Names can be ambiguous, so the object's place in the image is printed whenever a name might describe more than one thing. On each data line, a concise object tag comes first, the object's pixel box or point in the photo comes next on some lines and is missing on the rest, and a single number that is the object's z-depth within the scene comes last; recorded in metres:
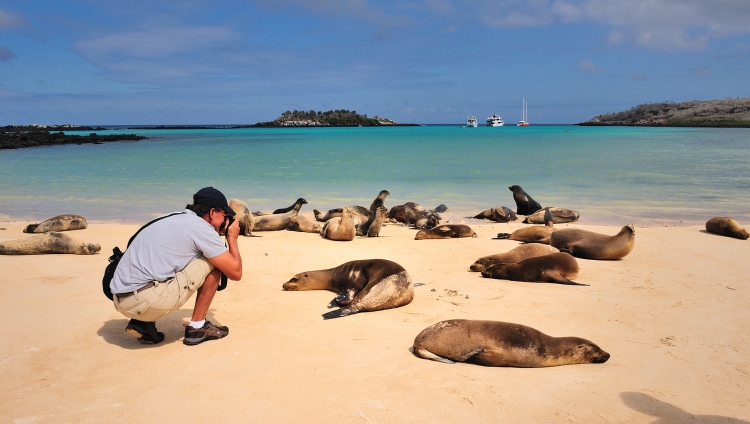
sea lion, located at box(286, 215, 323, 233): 10.20
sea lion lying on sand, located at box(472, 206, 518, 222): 11.66
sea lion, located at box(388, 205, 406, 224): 11.61
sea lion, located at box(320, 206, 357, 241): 9.14
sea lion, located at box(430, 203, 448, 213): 12.78
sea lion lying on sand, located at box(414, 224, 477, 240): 9.27
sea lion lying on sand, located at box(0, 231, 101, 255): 7.33
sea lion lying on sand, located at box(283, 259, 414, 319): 5.15
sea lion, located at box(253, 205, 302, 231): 10.32
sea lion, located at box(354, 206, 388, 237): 9.57
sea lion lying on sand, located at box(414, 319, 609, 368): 3.86
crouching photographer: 3.89
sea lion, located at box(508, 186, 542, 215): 12.77
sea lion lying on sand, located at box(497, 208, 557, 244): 8.88
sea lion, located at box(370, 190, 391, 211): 11.07
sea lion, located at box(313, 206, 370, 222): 11.50
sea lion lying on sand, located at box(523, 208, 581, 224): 11.28
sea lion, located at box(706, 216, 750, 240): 8.94
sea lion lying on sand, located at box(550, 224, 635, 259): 7.41
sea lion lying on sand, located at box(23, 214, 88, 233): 9.48
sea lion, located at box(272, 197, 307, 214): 11.85
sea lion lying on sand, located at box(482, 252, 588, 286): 6.35
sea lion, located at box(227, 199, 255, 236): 9.74
